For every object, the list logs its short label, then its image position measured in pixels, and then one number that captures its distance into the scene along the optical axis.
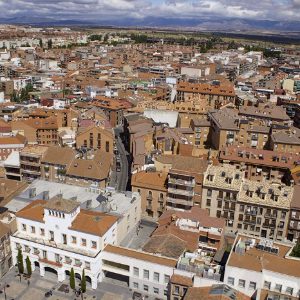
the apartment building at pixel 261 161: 109.81
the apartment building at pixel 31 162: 108.06
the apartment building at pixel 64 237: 72.94
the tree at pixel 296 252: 73.12
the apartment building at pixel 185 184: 93.00
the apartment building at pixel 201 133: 140.50
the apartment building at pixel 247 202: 88.38
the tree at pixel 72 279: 72.04
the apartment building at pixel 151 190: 97.06
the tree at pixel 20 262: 75.12
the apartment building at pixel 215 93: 191.98
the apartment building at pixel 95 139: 126.50
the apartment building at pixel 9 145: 118.56
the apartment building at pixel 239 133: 131.00
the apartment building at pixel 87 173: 103.69
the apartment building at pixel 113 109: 170.50
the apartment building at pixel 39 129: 133.62
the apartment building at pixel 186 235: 72.56
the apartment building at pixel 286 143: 121.50
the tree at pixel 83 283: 71.38
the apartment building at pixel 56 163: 106.44
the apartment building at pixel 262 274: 62.25
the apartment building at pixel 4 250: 76.11
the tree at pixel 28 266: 75.11
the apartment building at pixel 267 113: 144.75
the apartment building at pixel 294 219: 87.00
